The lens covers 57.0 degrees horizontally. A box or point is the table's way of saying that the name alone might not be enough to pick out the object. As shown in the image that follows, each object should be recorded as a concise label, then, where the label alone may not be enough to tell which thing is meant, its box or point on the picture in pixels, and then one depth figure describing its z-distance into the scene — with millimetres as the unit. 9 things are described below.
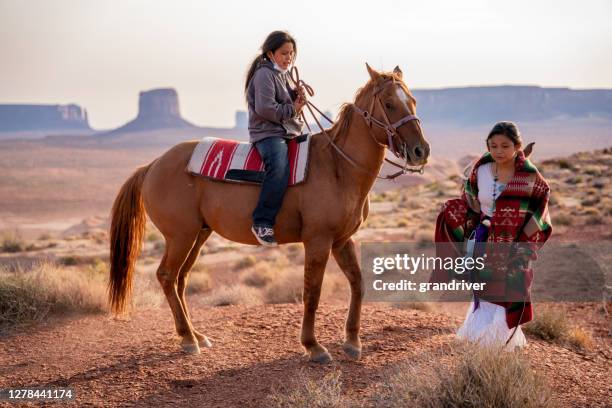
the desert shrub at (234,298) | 10078
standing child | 4859
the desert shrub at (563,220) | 19688
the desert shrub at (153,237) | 24989
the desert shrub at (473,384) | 3986
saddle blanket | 5492
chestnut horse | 5188
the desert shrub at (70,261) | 18672
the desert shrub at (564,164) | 35147
